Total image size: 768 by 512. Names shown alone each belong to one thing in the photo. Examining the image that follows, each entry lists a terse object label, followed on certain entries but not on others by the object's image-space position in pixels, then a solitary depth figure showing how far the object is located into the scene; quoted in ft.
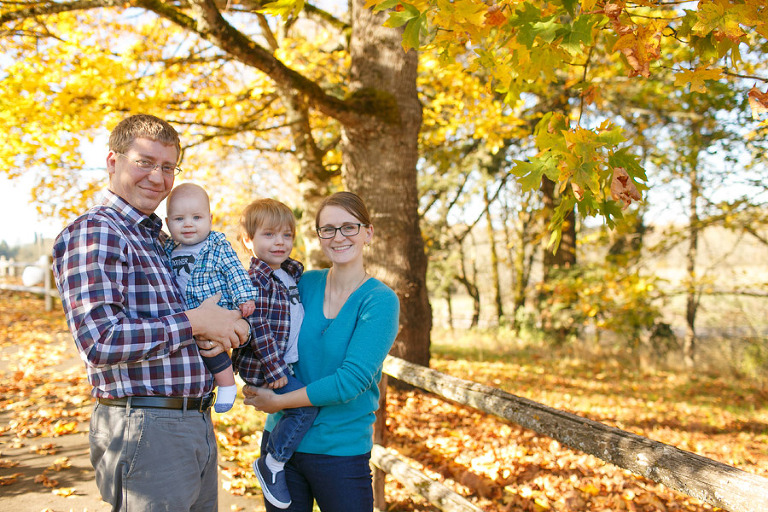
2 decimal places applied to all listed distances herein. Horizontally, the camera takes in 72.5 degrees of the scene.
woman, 6.96
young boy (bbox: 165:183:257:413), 7.22
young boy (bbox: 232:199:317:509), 7.31
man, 5.57
